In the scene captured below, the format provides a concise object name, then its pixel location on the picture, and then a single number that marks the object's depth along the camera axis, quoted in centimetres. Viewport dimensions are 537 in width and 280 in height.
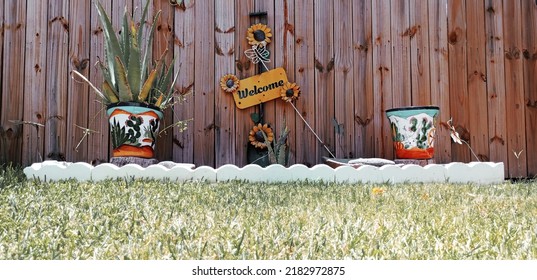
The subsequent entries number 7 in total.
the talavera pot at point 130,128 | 227
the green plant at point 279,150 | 254
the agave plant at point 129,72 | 232
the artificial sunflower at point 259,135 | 269
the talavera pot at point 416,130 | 239
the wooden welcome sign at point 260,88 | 275
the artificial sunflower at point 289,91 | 272
